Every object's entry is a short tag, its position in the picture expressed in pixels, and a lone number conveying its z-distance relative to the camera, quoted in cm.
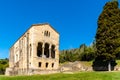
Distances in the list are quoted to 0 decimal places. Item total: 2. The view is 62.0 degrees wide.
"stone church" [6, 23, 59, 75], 2157
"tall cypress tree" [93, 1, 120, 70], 1855
